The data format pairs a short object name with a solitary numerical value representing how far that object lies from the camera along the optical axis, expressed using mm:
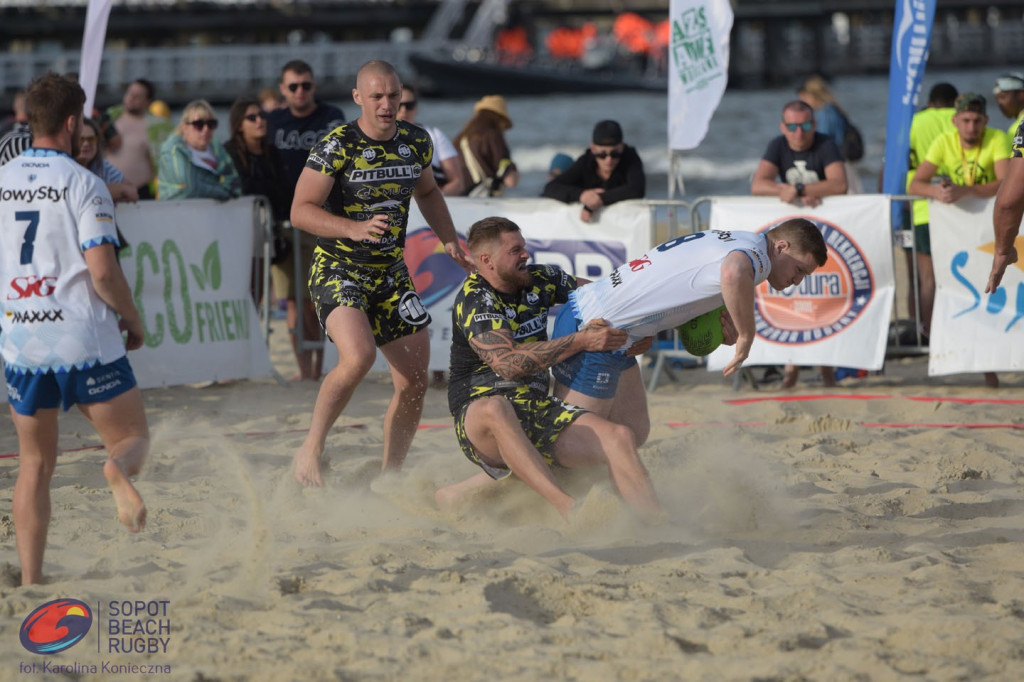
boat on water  125312
